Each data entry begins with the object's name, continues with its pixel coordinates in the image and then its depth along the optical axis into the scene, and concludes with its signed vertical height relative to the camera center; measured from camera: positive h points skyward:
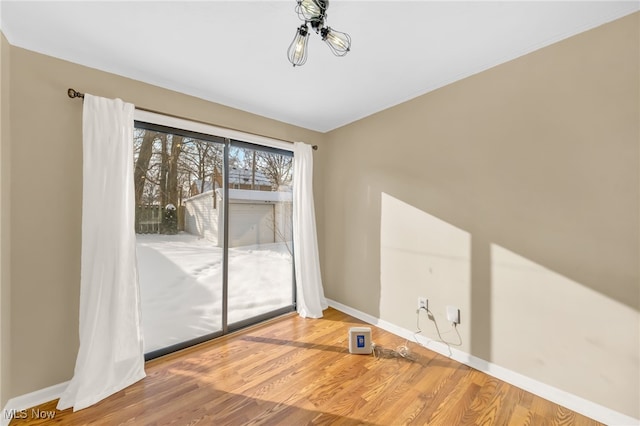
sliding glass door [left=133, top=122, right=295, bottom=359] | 2.28 -0.21
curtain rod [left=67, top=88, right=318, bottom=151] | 1.83 +0.89
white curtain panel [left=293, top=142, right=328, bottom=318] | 3.14 -0.31
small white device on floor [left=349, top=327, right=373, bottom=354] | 2.33 -1.20
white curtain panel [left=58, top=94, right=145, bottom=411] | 1.79 -0.38
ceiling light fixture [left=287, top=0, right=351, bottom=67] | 1.18 +0.97
